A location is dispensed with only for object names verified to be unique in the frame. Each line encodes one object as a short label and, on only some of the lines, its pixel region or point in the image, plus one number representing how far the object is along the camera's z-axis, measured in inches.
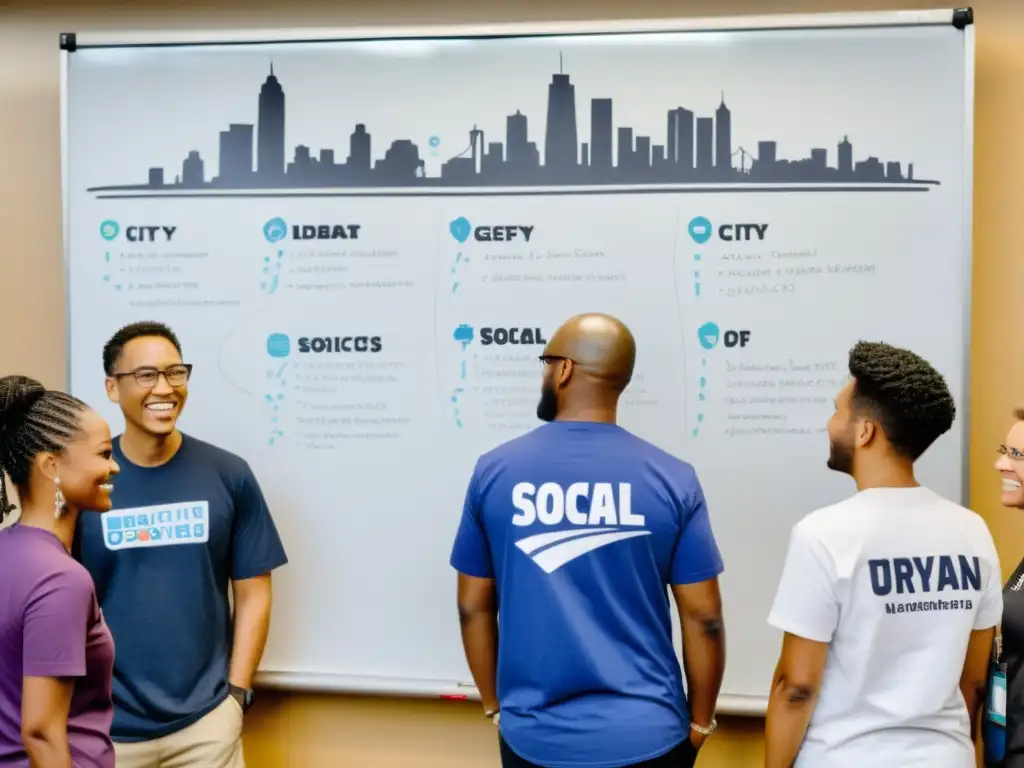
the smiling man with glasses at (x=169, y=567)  82.6
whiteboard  90.4
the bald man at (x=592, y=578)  66.6
